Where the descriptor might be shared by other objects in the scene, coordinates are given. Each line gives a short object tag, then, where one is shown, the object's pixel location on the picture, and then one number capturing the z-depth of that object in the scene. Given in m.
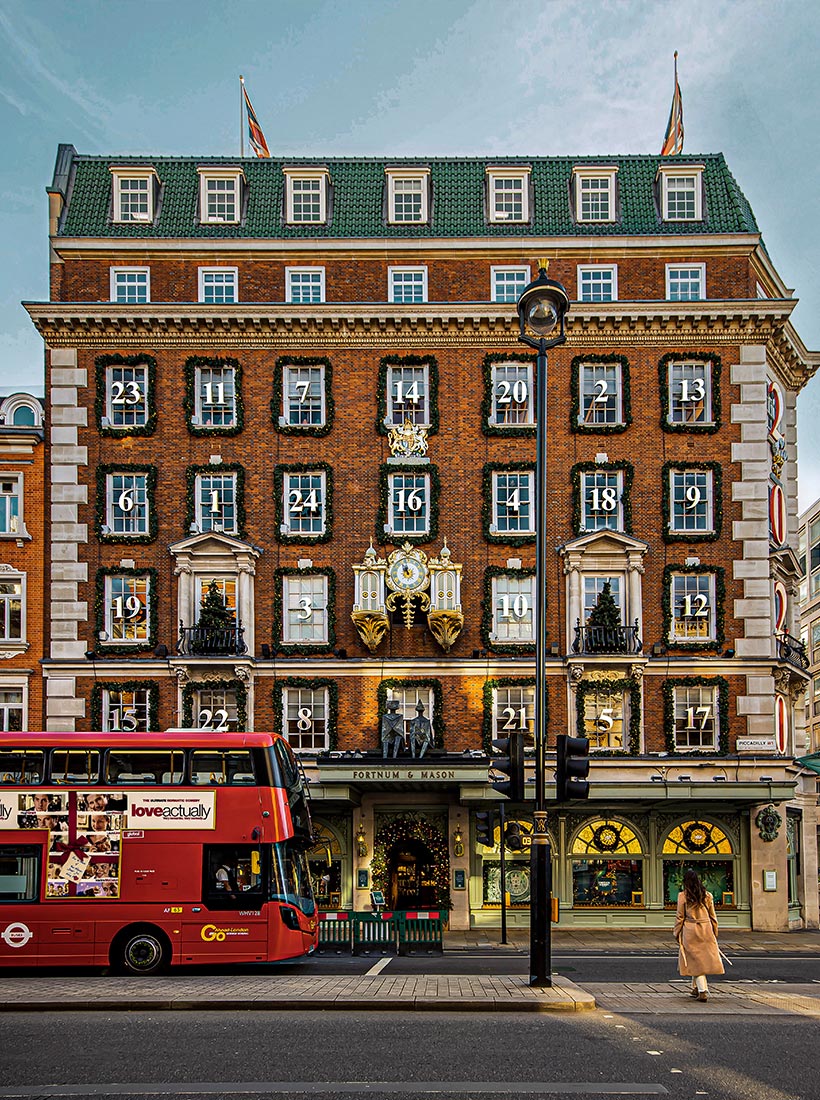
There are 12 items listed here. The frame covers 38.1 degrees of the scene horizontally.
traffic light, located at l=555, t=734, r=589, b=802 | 17.34
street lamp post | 17.86
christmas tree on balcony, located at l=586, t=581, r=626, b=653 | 34.88
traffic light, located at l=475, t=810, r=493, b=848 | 28.89
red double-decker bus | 20.94
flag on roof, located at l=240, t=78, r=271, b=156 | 40.62
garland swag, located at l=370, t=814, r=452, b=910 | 35.03
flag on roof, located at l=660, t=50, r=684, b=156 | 40.72
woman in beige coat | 17.06
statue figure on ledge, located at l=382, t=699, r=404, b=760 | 34.38
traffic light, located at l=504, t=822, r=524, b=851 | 20.53
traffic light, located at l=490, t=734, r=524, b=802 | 18.56
